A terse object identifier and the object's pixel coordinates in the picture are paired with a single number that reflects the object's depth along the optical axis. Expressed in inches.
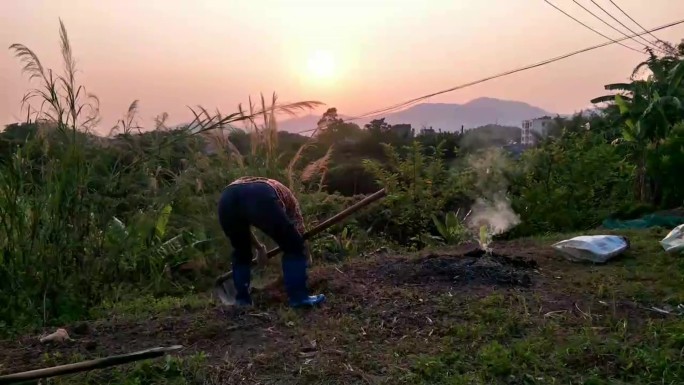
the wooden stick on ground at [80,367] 115.0
